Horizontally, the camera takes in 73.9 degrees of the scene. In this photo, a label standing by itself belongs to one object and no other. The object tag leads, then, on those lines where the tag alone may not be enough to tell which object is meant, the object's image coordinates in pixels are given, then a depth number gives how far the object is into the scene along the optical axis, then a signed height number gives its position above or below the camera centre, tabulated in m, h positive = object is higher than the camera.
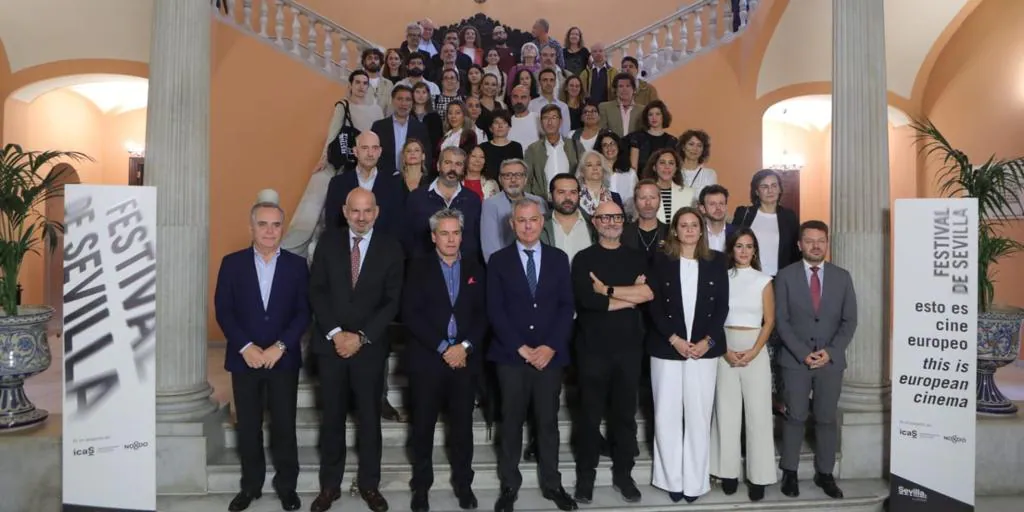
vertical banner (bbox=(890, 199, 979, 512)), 3.83 -0.56
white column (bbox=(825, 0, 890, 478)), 4.38 +0.34
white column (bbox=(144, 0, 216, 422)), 4.04 +0.32
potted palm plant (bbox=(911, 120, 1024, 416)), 4.44 -0.38
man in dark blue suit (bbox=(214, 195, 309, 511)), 3.56 -0.42
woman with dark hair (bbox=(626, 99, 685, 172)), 5.58 +0.97
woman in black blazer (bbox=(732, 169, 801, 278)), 4.37 +0.19
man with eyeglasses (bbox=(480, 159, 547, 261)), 4.33 +0.29
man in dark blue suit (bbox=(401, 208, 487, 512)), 3.59 -0.47
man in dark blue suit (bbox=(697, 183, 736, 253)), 4.04 +0.24
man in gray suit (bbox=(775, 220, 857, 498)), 3.90 -0.45
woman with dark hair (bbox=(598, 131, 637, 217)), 5.21 +0.72
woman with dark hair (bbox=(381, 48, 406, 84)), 6.72 +1.87
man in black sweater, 3.68 -0.45
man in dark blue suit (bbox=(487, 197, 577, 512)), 3.60 -0.42
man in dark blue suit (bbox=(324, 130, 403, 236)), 4.64 +0.40
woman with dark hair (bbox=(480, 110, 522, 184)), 5.12 +0.82
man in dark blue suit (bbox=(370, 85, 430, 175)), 5.41 +1.00
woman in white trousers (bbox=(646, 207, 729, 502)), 3.72 -0.50
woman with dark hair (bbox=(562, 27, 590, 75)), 7.51 +2.23
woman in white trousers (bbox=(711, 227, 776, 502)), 3.87 -0.71
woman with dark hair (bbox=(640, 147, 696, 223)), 4.65 +0.50
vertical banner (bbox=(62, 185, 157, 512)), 3.57 -0.52
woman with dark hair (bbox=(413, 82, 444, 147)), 5.84 +1.21
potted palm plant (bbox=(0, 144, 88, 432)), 3.99 -0.40
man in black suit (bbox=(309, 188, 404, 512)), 3.58 -0.38
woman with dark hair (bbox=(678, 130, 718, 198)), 4.96 +0.71
